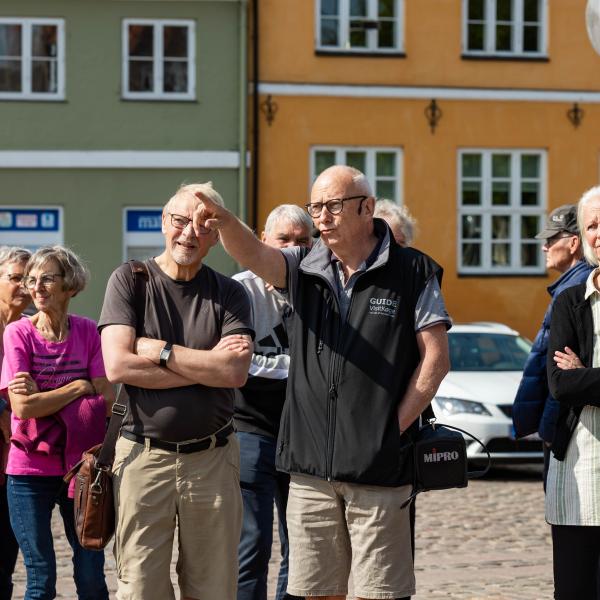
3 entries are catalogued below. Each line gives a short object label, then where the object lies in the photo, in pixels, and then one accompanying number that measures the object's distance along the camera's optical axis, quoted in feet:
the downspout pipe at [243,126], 79.41
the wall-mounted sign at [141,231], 78.95
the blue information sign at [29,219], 78.64
